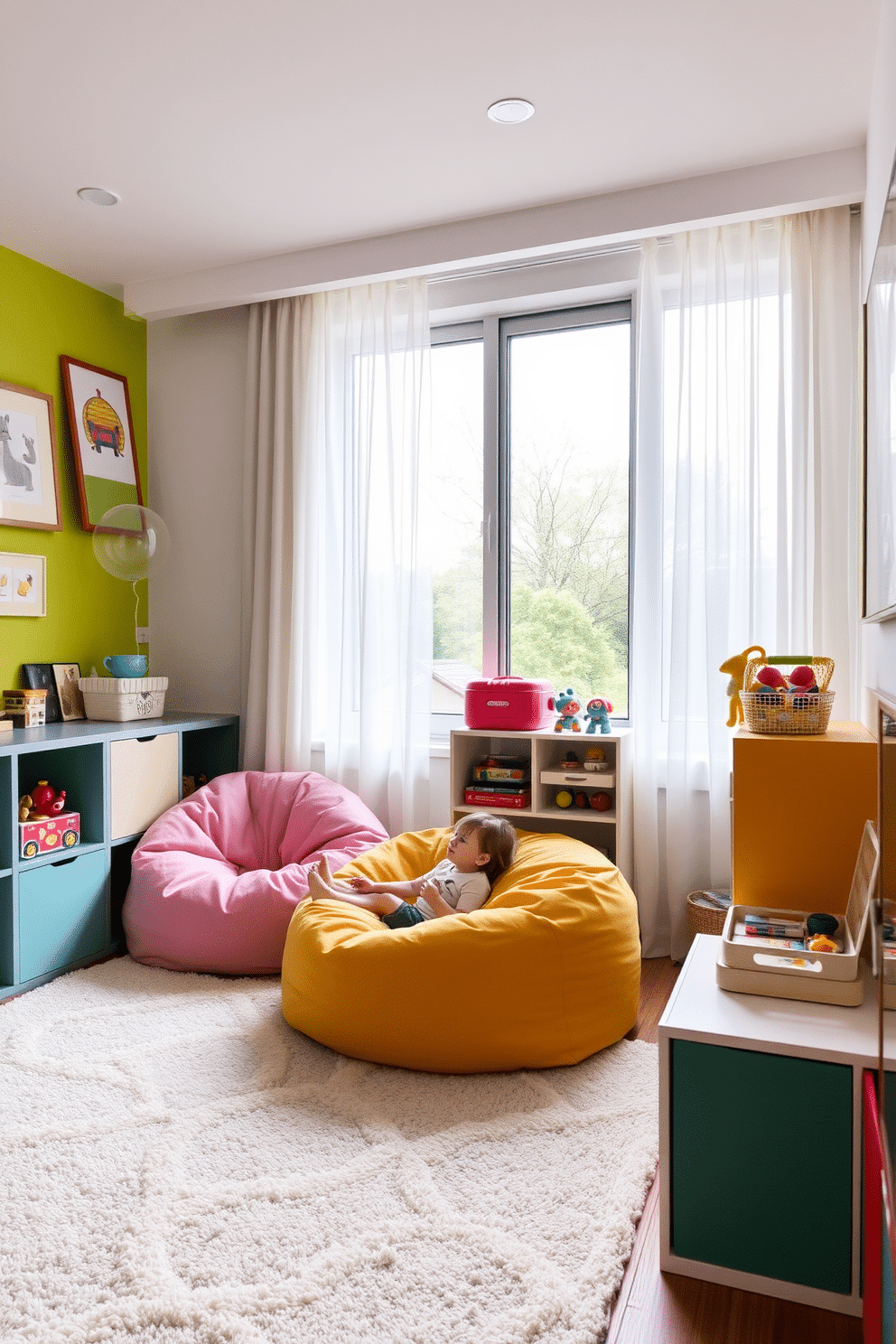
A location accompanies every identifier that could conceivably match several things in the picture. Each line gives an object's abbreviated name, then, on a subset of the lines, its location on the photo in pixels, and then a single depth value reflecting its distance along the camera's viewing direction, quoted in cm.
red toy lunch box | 313
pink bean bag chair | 285
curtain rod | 321
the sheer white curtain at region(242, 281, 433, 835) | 350
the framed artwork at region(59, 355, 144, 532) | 364
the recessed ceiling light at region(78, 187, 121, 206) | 295
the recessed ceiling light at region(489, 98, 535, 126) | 246
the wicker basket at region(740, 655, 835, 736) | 213
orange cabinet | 196
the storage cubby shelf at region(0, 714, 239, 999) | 280
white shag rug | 142
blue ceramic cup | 355
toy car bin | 286
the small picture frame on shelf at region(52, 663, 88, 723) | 352
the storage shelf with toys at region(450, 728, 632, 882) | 305
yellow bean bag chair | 214
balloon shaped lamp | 367
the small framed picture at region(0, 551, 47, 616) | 335
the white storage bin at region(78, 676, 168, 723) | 345
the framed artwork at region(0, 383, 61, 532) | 332
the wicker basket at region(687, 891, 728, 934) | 275
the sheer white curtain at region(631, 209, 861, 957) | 287
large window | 345
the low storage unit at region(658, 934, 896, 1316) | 141
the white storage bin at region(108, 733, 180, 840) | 320
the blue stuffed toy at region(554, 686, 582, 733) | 314
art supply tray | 164
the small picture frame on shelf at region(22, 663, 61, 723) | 342
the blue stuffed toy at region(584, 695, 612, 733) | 311
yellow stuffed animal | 249
